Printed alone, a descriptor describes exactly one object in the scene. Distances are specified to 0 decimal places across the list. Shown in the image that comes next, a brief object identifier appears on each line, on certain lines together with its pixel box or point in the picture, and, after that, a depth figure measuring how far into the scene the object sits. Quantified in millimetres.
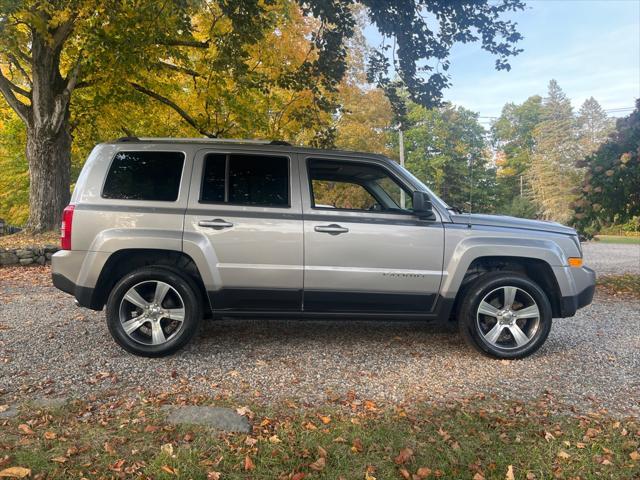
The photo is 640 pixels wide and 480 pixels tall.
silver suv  4273
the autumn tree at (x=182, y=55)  7996
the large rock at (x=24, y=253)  10141
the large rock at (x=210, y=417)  3070
